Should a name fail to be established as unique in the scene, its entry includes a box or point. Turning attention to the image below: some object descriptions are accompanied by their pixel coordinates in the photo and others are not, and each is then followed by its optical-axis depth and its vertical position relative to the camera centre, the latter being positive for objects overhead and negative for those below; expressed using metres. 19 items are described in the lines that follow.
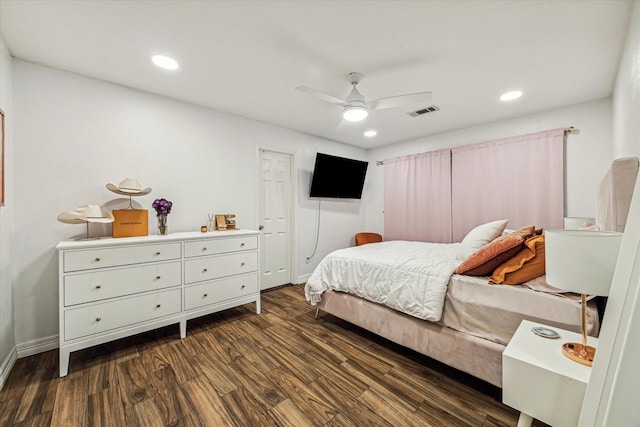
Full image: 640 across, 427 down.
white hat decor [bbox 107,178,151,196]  2.34 +0.22
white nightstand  1.07 -0.73
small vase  2.61 -0.13
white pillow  2.23 -0.20
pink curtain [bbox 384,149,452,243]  4.01 +0.28
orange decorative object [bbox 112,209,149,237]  2.33 -0.11
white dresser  1.92 -0.63
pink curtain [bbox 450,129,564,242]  3.10 +0.44
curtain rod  3.00 +1.01
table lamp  1.01 -0.19
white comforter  1.96 -0.56
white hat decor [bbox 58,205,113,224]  2.04 -0.04
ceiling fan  2.23 +1.02
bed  1.52 -0.64
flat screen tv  4.14 +0.63
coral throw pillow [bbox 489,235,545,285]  1.69 -0.35
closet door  3.80 -0.10
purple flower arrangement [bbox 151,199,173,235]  2.57 +0.01
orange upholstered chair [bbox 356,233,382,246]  4.67 -0.46
